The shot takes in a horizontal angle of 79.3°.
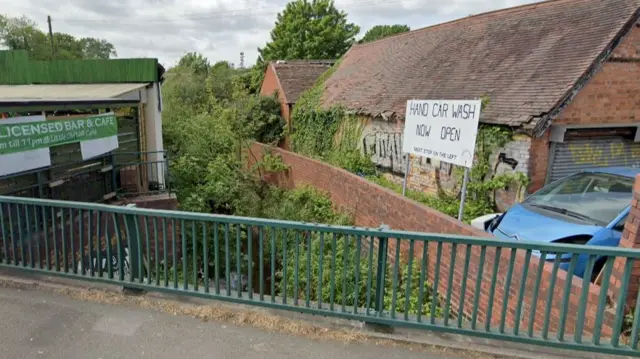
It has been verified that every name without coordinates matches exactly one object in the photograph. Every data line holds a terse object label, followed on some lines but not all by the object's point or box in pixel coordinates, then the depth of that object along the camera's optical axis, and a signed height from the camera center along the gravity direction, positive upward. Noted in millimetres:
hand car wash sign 5848 -121
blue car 4434 -1118
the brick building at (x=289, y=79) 16891 +1807
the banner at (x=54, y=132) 5961 -385
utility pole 39238 +7676
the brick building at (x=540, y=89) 7277 +769
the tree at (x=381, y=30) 49006 +11463
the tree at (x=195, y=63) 29672 +4507
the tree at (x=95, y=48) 62281 +10983
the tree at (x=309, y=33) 37562 +8365
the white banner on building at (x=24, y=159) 5895 -796
